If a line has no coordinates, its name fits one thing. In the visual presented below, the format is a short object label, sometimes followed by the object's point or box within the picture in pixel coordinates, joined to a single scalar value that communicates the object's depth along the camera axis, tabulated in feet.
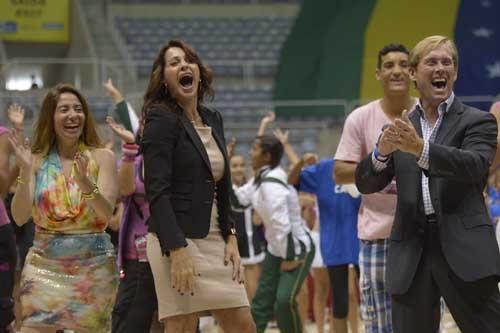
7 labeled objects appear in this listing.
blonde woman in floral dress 26.77
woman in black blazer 22.05
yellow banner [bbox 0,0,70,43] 101.02
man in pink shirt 27.49
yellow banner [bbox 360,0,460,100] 84.01
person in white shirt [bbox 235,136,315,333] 39.22
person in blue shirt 39.14
